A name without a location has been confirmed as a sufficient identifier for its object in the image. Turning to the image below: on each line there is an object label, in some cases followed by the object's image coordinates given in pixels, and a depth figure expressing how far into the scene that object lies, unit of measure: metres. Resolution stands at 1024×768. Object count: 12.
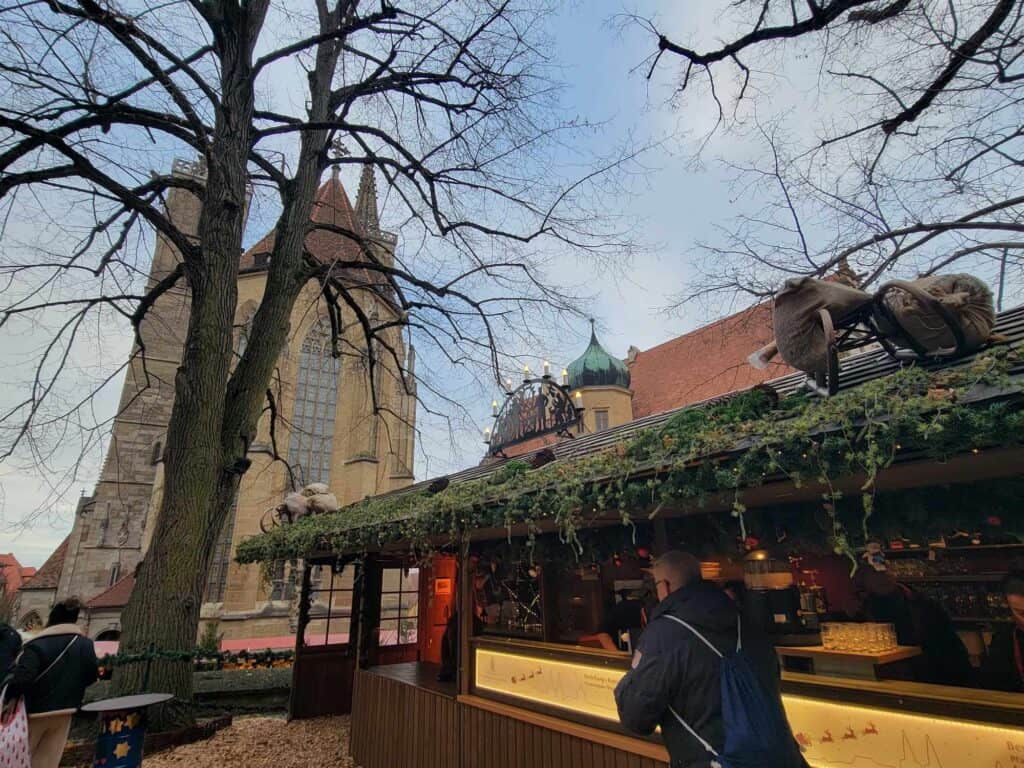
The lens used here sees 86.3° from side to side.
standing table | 3.90
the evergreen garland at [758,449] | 1.95
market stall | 2.24
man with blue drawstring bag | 2.08
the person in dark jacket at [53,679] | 4.30
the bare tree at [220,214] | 5.73
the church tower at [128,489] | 21.91
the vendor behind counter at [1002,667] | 4.41
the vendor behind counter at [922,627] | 4.36
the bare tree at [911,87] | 5.01
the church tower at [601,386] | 27.20
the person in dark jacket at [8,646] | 4.53
